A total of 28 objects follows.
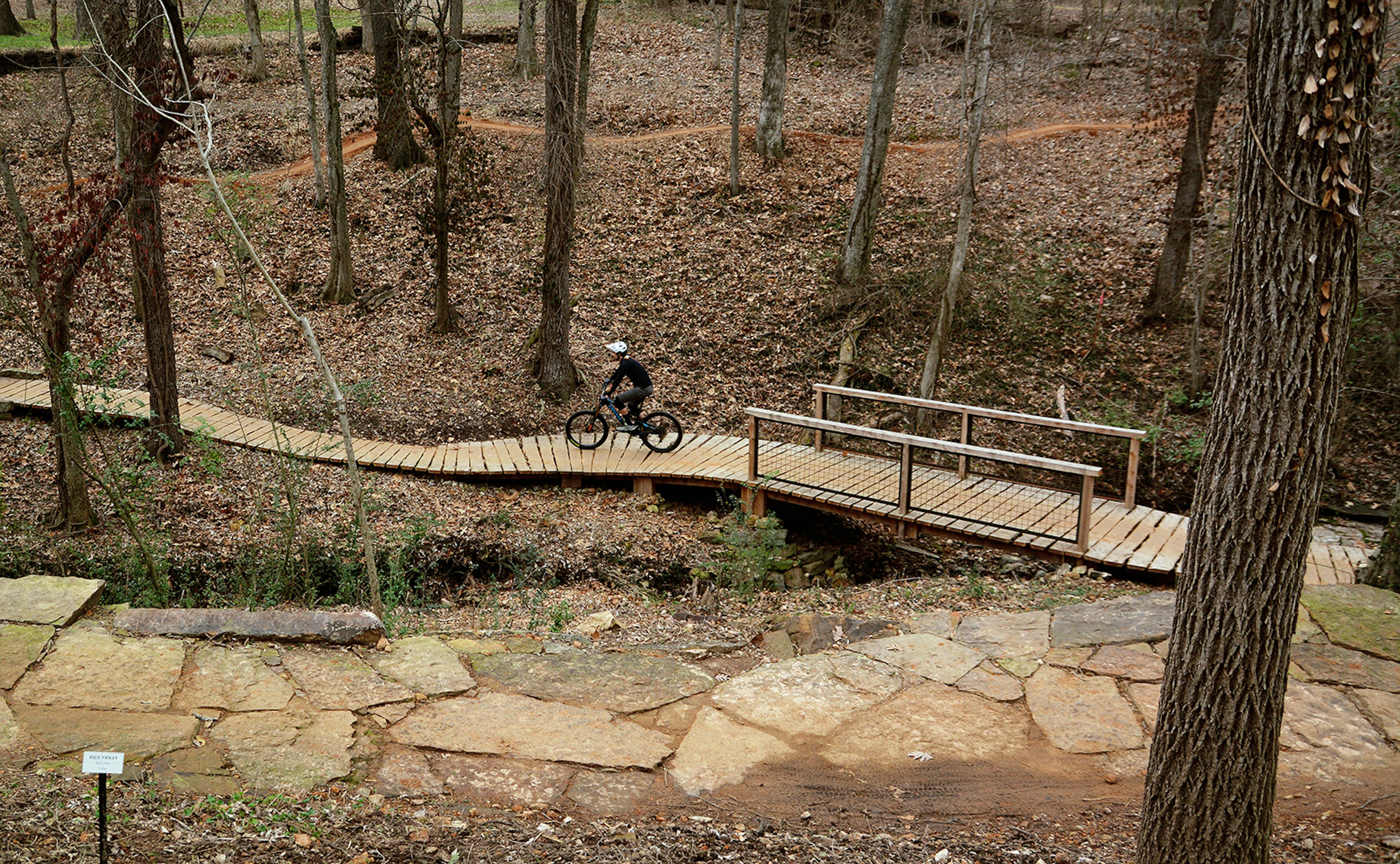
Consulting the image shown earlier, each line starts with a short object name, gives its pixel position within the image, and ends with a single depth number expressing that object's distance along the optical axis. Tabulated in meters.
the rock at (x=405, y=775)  4.12
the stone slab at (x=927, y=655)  5.67
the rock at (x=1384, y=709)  4.82
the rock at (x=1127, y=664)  5.55
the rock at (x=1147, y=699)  5.04
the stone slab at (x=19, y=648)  4.75
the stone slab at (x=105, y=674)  4.58
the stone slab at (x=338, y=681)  4.88
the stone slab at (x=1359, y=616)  5.69
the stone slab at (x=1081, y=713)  4.84
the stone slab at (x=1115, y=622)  6.05
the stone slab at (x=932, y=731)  4.72
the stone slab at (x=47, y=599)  5.41
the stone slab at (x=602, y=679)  5.19
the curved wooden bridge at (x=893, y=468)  8.47
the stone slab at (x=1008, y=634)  5.96
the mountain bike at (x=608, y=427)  11.76
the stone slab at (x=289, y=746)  4.11
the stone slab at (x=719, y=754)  4.42
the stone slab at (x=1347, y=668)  5.30
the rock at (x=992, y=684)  5.36
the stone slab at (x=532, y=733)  4.54
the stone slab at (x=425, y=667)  5.21
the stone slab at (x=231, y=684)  4.68
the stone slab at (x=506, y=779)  4.14
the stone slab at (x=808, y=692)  5.04
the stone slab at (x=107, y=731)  4.15
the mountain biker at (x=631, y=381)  10.95
